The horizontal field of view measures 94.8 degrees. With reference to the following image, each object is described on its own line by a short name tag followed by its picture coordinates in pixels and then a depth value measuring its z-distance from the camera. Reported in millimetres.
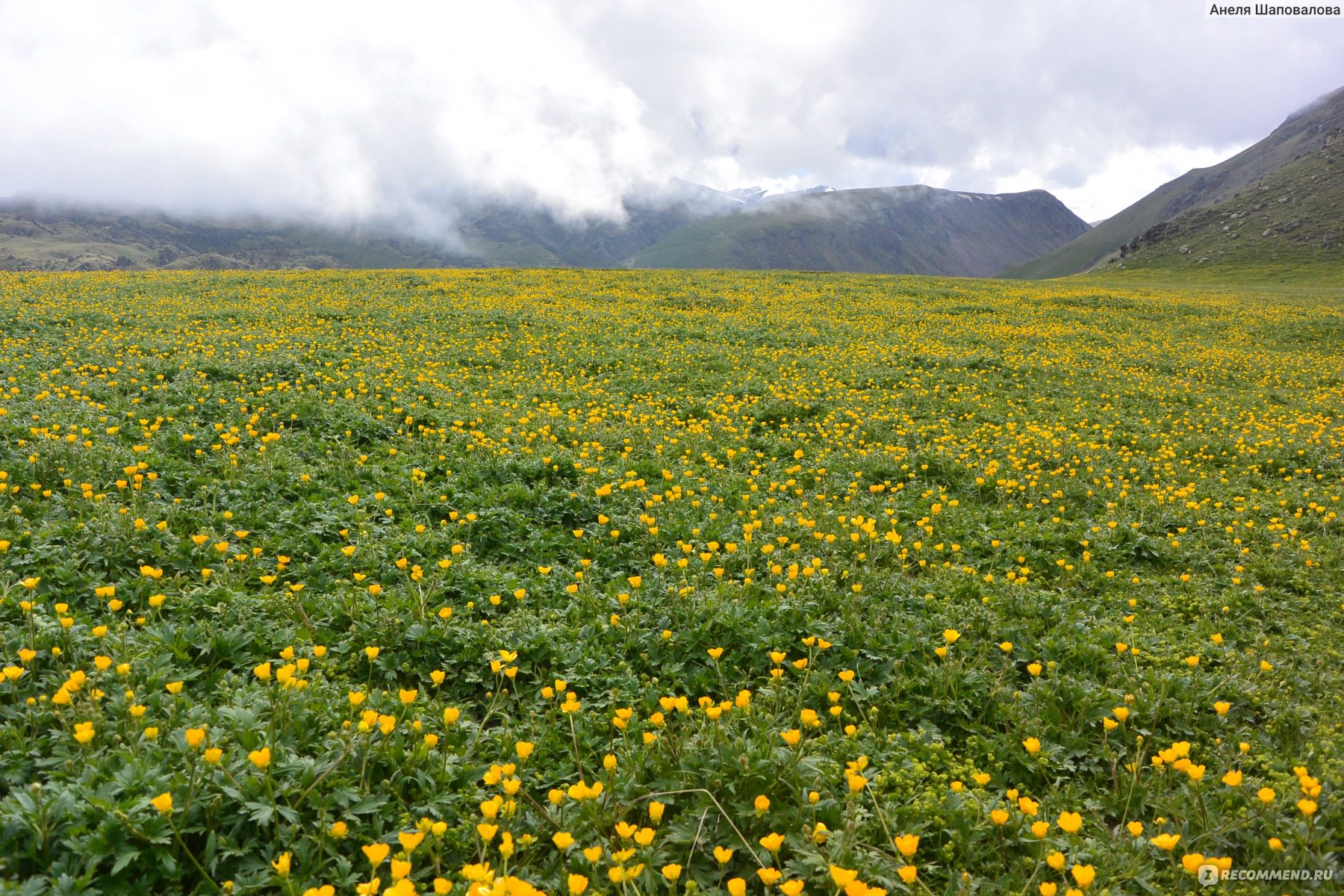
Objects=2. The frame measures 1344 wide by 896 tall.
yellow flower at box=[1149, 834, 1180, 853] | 2643
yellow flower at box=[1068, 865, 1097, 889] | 2506
